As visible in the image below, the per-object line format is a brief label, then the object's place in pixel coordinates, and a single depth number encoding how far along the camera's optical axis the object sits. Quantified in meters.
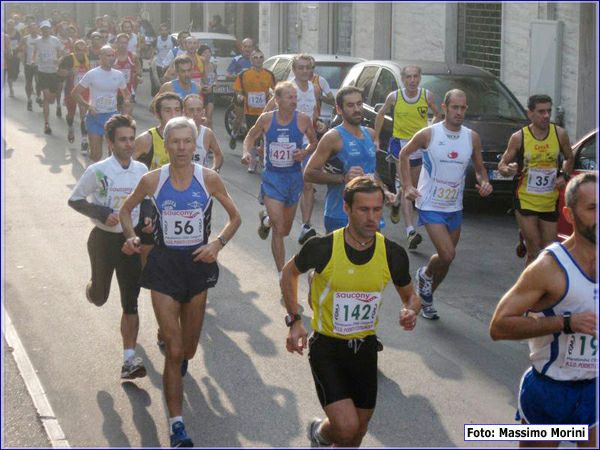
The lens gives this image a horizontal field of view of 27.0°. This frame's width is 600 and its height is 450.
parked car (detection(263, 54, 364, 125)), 19.88
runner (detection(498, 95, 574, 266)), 10.29
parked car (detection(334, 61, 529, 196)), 14.81
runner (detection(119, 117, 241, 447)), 7.40
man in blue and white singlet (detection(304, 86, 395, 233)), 9.48
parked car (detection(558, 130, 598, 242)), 9.98
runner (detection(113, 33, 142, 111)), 20.52
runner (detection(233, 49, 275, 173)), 18.62
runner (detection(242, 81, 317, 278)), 11.02
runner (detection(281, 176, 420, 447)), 6.25
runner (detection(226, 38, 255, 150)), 20.67
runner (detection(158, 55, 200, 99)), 13.60
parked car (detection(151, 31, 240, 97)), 28.27
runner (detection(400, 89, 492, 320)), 9.81
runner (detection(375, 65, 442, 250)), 14.17
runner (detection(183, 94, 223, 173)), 10.46
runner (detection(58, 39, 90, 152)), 20.70
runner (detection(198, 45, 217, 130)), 17.84
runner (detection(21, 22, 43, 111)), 27.12
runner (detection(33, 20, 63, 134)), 23.94
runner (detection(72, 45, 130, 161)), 16.36
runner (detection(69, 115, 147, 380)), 8.32
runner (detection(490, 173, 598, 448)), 5.30
